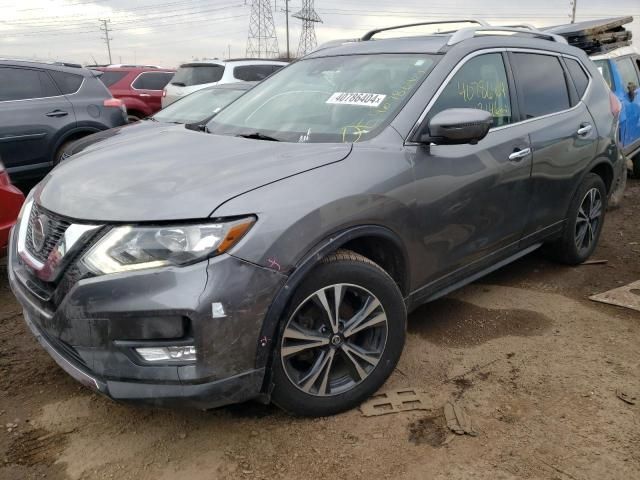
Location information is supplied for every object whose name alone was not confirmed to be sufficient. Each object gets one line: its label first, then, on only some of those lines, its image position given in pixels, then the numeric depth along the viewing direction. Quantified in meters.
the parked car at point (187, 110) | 6.07
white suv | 11.11
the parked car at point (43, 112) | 6.31
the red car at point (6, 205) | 3.92
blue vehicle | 6.62
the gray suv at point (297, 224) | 2.11
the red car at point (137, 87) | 12.60
